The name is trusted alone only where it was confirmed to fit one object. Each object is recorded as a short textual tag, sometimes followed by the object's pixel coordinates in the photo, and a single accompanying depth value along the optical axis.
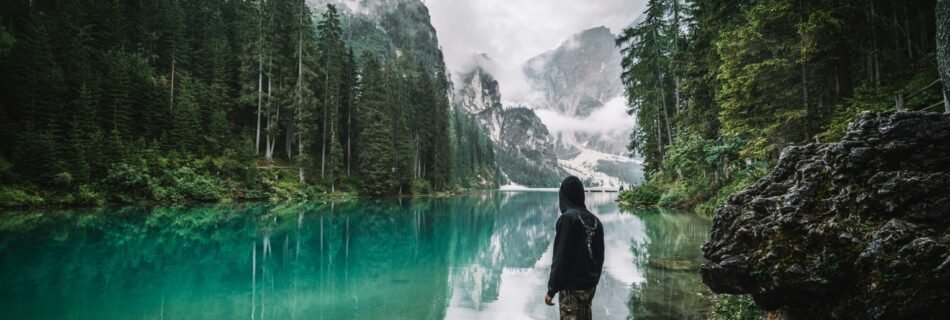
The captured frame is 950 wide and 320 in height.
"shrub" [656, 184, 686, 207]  27.31
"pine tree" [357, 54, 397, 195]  42.53
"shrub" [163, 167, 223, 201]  27.47
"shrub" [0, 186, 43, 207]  19.94
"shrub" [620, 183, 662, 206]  32.22
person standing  4.41
